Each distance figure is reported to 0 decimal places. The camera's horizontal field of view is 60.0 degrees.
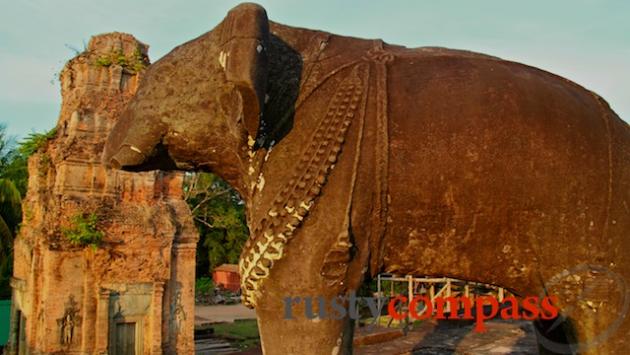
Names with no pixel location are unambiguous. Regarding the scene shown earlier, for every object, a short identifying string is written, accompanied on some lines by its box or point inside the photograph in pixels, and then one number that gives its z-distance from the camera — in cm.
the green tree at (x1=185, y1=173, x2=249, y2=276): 2984
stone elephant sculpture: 168
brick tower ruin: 1188
